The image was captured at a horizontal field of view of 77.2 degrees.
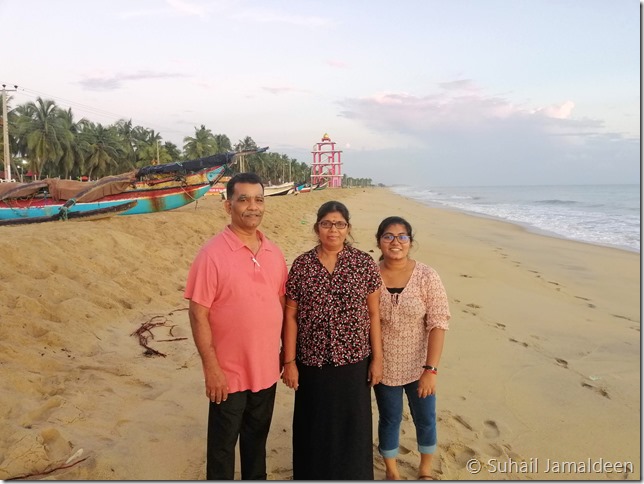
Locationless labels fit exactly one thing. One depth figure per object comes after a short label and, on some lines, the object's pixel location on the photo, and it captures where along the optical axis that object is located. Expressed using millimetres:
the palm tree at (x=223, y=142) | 70381
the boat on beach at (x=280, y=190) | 38800
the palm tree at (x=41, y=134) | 37656
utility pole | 22781
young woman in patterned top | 2293
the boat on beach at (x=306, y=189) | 52453
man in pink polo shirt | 1955
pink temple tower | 92812
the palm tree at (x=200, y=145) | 54781
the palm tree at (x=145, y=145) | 49459
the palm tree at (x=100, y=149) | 43688
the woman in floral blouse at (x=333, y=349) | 2064
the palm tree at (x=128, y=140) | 49250
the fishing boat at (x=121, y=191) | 11375
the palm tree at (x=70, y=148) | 39812
